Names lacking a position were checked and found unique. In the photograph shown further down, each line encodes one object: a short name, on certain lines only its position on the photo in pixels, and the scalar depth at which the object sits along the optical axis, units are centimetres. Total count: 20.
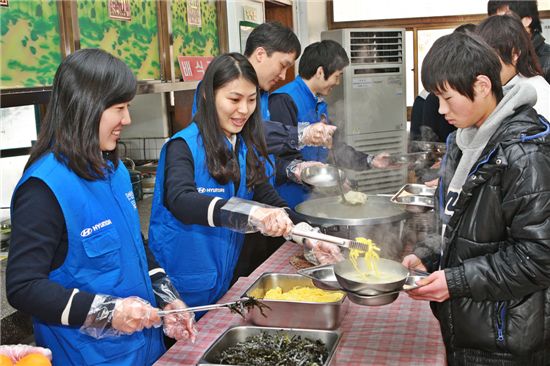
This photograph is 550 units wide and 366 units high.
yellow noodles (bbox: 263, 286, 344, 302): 198
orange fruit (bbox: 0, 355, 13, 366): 137
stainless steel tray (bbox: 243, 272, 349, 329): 181
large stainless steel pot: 230
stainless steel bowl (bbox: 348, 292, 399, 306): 167
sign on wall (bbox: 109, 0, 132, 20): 305
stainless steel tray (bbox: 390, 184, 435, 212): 246
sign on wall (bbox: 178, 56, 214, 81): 373
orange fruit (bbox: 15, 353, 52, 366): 139
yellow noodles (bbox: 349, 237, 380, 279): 188
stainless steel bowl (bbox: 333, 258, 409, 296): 165
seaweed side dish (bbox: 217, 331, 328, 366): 162
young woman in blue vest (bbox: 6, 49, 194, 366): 150
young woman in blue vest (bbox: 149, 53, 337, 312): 219
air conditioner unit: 575
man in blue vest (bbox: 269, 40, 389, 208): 340
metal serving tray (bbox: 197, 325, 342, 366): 165
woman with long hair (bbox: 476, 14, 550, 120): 247
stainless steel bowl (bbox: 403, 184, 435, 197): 270
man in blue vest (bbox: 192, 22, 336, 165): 303
